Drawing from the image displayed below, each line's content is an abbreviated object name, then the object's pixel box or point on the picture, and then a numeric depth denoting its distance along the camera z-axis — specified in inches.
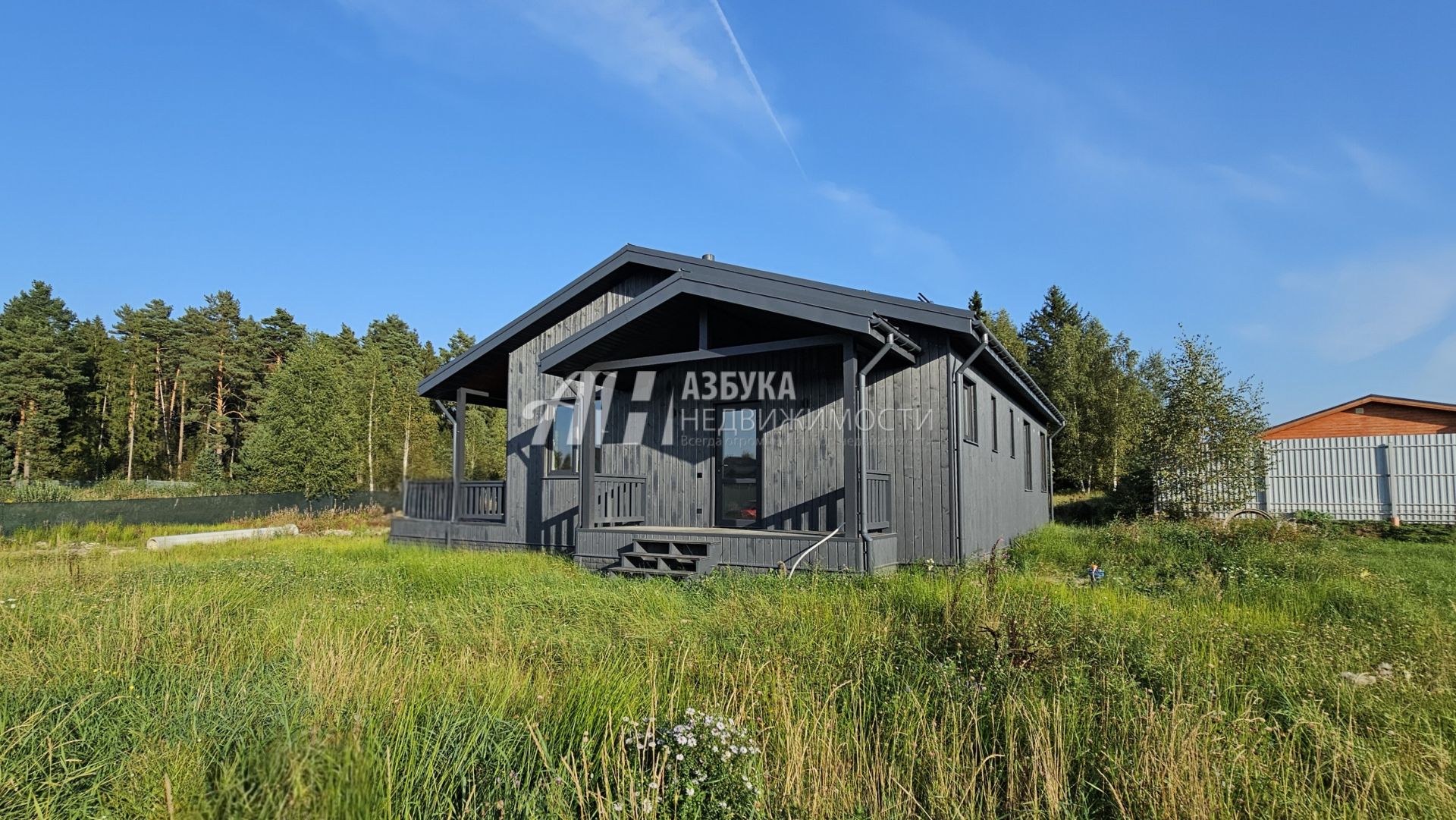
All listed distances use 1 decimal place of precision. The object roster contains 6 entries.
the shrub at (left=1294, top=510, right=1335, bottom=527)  622.0
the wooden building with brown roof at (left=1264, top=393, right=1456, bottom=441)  819.4
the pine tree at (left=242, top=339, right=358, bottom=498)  1000.9
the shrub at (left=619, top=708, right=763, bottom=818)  102.3
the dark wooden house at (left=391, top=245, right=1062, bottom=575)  339.3
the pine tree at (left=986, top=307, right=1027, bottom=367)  1217.4
